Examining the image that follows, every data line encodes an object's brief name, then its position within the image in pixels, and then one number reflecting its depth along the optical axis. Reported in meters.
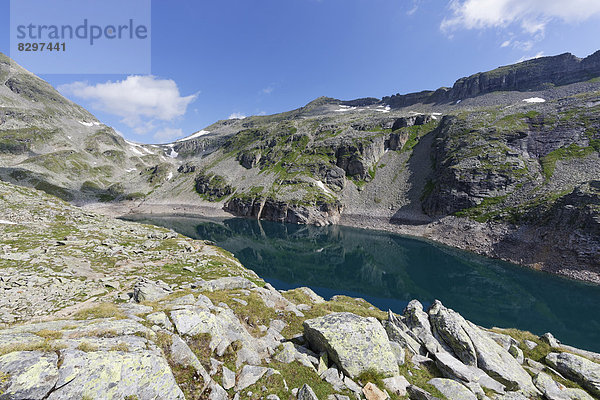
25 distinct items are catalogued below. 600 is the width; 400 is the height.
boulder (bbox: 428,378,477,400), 10.36
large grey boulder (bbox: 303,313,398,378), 11.04
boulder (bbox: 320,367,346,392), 9.95
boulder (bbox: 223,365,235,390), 9.17
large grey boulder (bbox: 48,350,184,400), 6.34
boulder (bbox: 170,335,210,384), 8.97
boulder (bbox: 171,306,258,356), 10.91
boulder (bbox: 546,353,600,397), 12.77
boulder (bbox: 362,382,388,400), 9.70
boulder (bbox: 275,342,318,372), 11.21
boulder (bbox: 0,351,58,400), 5.57
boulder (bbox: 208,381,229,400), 8.42
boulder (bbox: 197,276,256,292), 21.57
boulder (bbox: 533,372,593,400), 11.81
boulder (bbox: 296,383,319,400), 8.83
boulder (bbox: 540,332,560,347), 17.15
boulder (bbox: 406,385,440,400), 9.91
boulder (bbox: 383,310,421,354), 14.00
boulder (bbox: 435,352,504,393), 11.61
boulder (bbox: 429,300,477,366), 13.62
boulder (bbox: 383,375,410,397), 10.36
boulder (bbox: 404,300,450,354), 14.42
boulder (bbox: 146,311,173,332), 10.69
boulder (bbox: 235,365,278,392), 9.35
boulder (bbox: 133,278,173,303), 17.89
